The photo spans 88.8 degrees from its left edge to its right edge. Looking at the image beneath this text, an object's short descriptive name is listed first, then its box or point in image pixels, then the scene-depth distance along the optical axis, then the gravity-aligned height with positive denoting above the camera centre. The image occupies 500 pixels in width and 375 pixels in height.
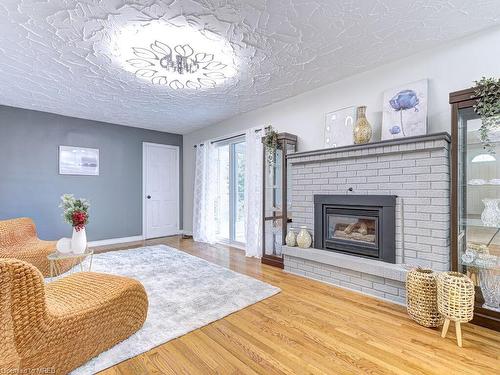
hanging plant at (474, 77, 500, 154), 1.94 +0.65
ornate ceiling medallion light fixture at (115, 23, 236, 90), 2.25 +1.33
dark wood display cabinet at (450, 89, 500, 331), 2.08 -0.13
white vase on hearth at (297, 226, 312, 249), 3.29 -0.68
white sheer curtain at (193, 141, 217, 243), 5.33 -0.20
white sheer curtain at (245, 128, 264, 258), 4.16 -0.09
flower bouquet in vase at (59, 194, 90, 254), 2.68 -0.37
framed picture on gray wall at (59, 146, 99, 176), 4.71 +0.48
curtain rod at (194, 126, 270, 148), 4.26 +0.95
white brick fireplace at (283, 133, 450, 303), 2.29 -0.08
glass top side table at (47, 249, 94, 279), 2.56 -0.95
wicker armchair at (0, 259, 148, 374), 1.21 -0.77
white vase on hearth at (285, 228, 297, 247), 3.42 -0.70
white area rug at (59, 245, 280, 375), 1.80 -1.11
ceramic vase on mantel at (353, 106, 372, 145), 2.82 +0.64
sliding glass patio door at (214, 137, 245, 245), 5.11 -0.09
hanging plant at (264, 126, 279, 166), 3.74 +0.63
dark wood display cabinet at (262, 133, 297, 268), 3.70 -0.23
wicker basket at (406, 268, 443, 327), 2.01 -0.91
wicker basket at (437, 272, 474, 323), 1.81 -0.80
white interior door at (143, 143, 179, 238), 5.77 -0.09
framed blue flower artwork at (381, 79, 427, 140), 2.55 +0.79
